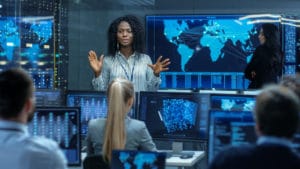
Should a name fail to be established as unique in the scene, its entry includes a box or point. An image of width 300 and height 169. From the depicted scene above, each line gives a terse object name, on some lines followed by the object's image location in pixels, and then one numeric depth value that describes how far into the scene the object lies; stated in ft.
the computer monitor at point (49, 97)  14.82
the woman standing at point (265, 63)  23.03
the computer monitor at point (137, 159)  10.07
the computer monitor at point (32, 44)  24.97
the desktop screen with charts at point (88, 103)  14.73
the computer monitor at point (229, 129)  10.11
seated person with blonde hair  11.87
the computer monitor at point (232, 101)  13.70
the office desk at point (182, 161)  14.11
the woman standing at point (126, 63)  17.31
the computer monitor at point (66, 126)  12.20
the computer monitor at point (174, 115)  14.37
